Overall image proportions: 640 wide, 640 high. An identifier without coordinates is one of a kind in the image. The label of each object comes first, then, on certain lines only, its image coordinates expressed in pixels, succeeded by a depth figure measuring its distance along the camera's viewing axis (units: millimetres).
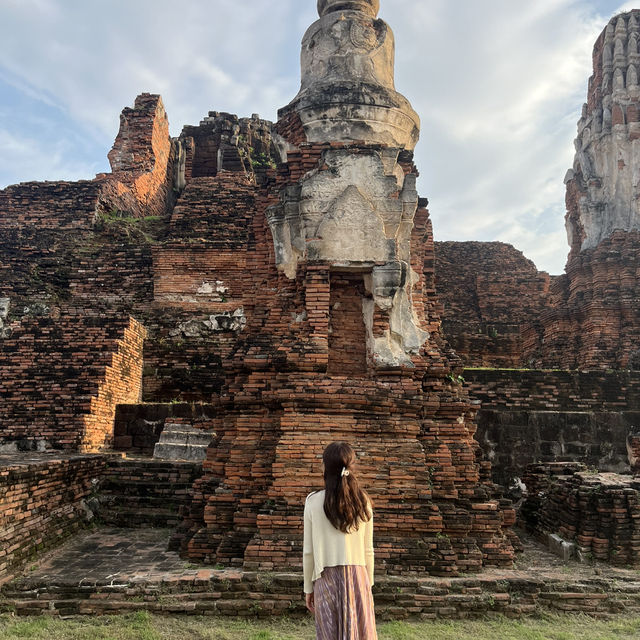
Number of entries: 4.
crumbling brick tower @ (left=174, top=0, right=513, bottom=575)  5840
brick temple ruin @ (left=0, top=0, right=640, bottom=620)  6031
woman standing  3395
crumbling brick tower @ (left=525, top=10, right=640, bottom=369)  14859
